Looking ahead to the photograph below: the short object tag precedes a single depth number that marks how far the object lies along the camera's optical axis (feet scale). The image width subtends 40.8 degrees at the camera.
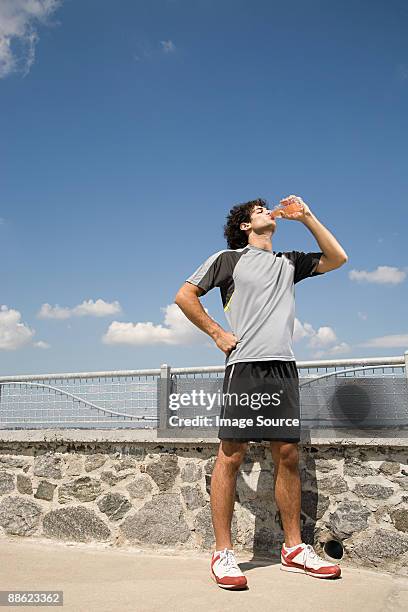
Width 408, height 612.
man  10.30
